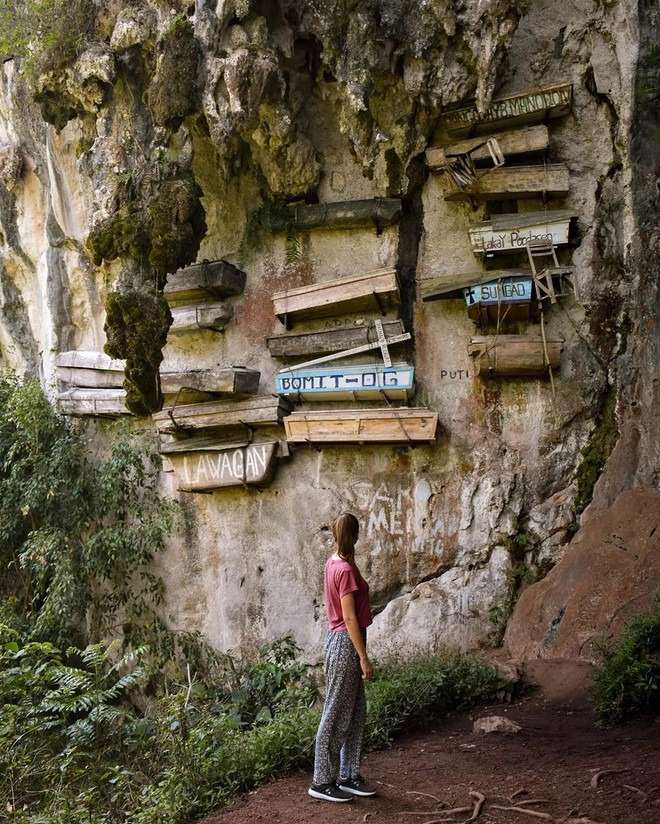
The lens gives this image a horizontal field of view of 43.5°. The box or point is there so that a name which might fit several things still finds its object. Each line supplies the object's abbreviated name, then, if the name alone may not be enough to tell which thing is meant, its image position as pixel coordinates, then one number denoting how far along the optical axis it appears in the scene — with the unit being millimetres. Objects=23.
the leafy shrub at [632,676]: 5984
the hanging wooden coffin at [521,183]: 9352
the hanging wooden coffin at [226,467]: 10133
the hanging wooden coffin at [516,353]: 9125
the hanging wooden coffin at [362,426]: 9422
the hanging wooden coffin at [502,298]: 9172
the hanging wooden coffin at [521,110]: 9352
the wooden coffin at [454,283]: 9281
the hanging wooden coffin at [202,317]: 10672
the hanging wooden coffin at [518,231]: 9297
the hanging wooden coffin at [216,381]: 10164
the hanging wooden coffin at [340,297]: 9742
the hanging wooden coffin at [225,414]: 10125
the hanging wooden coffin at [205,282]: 10570
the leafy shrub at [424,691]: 6695
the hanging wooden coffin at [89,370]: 11641
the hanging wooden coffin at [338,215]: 10031
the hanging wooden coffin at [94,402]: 11531
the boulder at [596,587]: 7430
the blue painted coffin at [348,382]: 9586
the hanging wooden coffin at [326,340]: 9906
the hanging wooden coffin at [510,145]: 9375
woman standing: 5070
